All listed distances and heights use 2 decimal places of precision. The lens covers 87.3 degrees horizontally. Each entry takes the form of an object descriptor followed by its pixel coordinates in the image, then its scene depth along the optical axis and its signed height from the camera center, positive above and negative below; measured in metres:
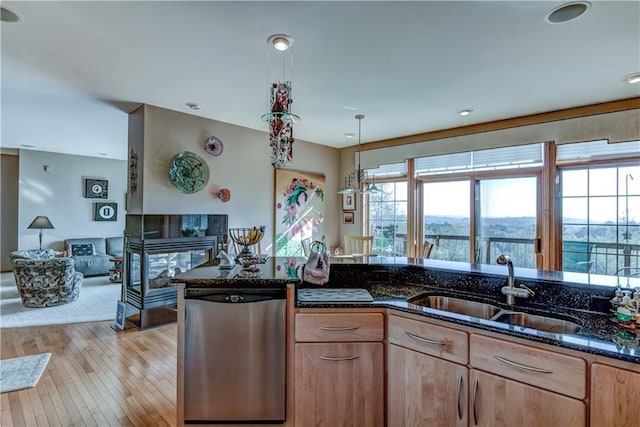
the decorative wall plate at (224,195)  4.89 +0.33
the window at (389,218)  5.98 +0.02
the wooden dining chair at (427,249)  4.57 -0.41
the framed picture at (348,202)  6.60 +0.33
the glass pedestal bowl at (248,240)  2.42 -0.16
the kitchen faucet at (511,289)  1.93 -0.40
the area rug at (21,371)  2.72 -1.37
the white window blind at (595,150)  3.90 +0.87
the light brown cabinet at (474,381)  1.35 -0.73
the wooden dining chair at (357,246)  5.86 -0.48
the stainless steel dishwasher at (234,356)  2.00 -0.83
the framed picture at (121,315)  4.05 -1.20
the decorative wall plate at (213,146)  4.71 +1.03
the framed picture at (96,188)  8.08 +0.68
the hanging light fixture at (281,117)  2.50 +0.75
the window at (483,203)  4.62 +0.26
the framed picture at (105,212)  8.23 +0.12
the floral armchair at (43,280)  4.83 -0.94
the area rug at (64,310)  4.40 -1.36
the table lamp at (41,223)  6.71 -0.14
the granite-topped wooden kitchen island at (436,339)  1.33 -0.56
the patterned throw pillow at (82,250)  7.47 -0.75
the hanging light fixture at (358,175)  4.55 +0.67
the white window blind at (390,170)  5.98 +0.91
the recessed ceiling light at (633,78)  3.20 +1.39
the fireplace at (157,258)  4.10 -0.54
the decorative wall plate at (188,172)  4.34 +0.61
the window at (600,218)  3.89 +0.04
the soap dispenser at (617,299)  1.67 -0.39
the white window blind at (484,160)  4.60 +0.91
